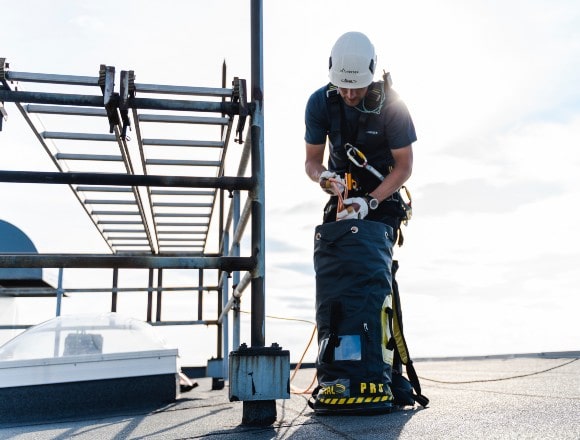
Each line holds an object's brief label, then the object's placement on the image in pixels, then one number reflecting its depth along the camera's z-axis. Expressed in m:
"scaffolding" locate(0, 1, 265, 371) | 2.51
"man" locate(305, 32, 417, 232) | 3.21
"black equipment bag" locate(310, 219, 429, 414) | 2.66
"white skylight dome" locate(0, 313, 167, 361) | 3.93
